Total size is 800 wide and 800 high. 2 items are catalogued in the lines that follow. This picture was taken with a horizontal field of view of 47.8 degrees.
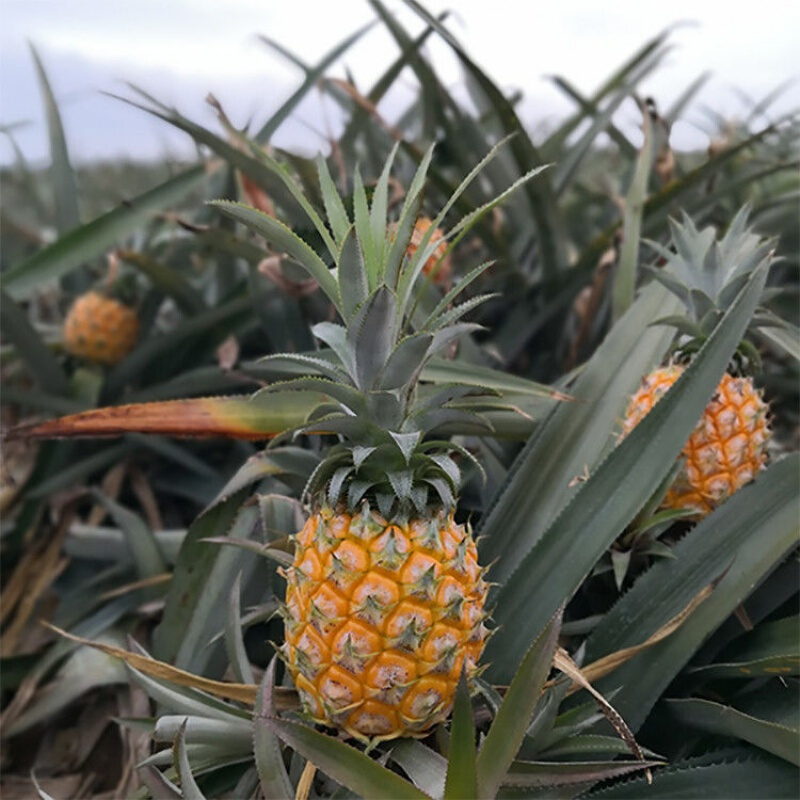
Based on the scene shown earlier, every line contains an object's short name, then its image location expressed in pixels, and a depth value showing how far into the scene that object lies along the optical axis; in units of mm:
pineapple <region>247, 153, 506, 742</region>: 613
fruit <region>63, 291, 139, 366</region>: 1396
